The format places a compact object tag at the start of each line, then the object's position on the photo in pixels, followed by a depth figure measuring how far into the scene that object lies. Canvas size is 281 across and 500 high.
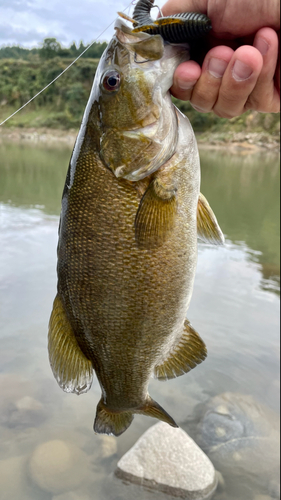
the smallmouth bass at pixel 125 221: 0.27
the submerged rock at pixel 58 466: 0.38
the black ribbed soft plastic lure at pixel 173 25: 0.27
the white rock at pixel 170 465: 0.66
